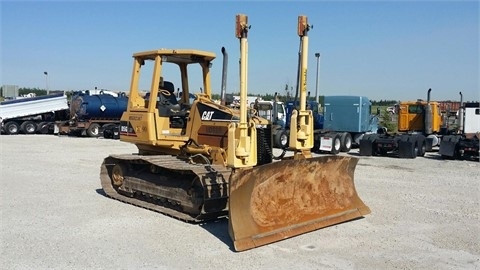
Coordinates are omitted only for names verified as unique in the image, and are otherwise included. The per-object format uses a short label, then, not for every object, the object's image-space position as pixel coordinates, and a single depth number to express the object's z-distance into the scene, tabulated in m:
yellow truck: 18.34
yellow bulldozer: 6.50
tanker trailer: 28.06
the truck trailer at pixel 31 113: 29.78
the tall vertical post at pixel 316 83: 25.11
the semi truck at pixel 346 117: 21.52
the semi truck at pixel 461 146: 17.67
